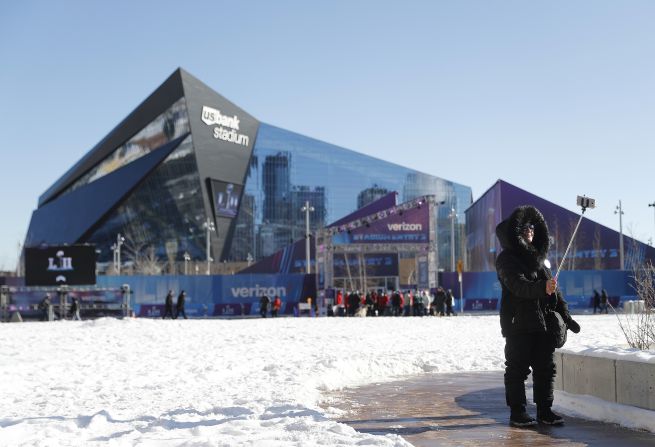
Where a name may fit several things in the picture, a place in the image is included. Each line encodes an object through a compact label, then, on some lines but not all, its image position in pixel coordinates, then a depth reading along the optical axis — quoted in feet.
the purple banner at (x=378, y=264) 142.41
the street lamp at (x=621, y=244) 168.66
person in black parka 21.80
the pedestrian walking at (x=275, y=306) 128.57
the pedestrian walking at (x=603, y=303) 122.38
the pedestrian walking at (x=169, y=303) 122.51
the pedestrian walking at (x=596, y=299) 125.90
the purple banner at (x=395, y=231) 137.49
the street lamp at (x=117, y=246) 241.84
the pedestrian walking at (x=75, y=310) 116.98
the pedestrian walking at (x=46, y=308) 117.60
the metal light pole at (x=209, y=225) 249.86
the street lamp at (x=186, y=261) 248.11
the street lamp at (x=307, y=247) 174.81
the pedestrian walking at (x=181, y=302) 122.01
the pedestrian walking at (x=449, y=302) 124.06
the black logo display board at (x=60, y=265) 118.62
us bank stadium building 252.83
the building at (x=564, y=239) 165.07
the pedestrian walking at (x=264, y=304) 125.08
